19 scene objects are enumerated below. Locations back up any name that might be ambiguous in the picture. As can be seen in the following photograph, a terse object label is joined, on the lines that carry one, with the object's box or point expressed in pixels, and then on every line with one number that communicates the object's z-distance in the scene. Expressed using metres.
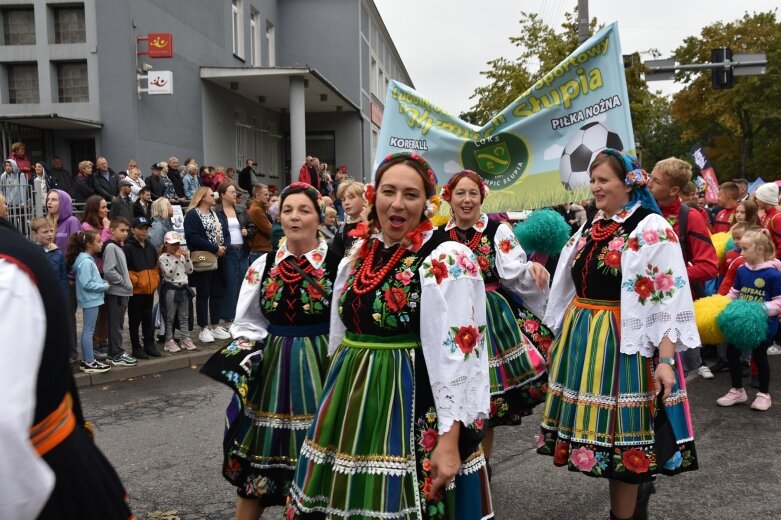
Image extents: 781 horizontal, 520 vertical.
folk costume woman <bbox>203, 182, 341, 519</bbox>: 3.41
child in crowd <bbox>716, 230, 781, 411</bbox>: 6.45
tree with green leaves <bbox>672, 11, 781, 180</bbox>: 33.28
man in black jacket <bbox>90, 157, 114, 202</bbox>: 13.59
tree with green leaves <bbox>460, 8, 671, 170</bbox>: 18.64
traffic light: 17.66
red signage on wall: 16.44
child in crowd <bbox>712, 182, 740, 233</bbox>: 9.64
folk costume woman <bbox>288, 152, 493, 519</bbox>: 2.54
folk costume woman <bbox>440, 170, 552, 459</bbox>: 4.40
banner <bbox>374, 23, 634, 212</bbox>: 5.17
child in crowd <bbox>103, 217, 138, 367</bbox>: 7.72
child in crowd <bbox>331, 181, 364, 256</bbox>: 6.48
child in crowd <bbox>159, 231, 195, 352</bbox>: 8.49
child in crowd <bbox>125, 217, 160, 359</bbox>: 8.05
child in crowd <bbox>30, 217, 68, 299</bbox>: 7.44
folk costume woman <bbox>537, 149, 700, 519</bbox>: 3.44
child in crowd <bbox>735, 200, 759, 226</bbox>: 7.63
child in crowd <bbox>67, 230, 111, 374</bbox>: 7.45
